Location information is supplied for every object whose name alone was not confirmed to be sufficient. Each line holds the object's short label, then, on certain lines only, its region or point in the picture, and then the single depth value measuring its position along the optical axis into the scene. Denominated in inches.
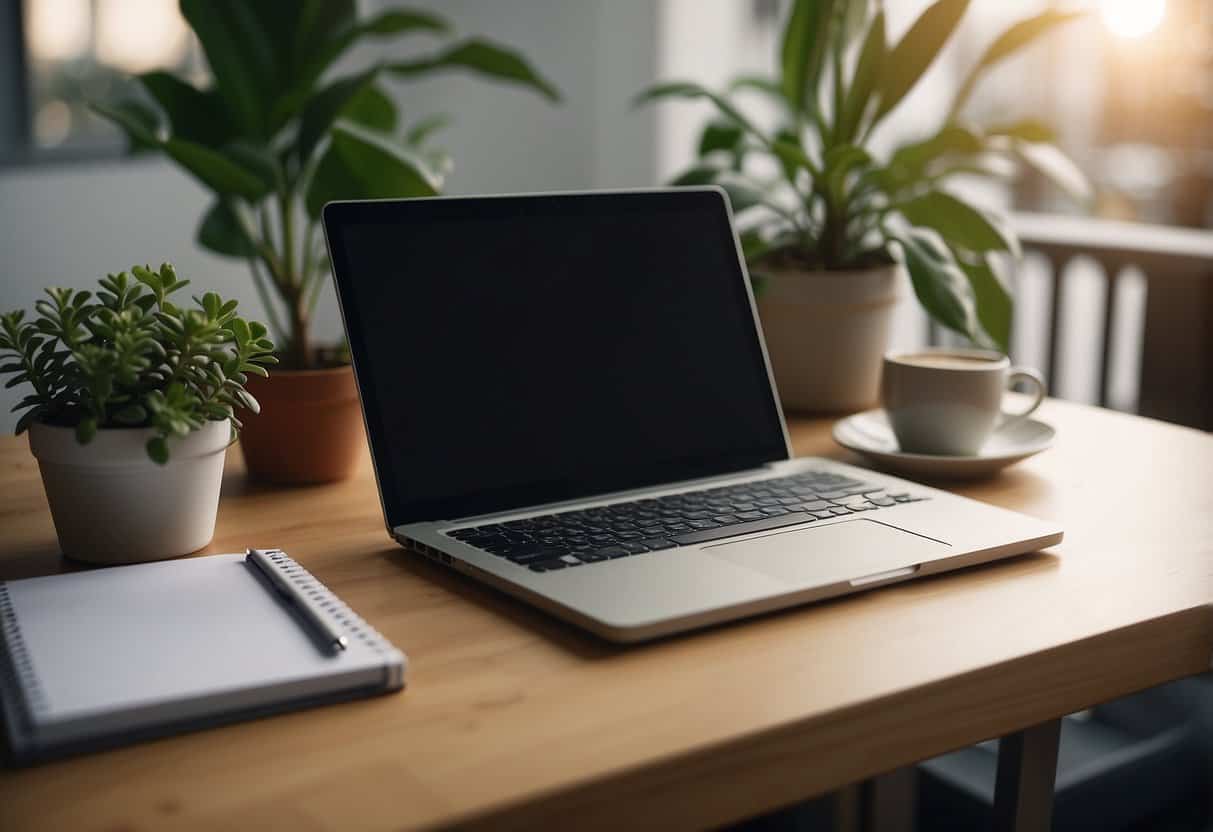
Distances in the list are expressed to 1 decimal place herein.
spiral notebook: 21.7
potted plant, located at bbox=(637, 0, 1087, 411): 46.9
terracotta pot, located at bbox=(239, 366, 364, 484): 38.1
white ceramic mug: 40.8
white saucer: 39.9
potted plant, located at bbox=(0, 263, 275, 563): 29.2
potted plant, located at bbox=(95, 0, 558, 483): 38.4
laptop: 29.8
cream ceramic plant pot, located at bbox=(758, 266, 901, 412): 49.9
